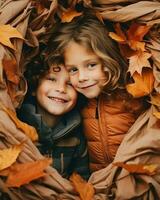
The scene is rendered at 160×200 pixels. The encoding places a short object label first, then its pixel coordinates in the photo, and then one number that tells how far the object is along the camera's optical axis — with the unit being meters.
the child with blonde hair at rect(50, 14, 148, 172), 1.05
